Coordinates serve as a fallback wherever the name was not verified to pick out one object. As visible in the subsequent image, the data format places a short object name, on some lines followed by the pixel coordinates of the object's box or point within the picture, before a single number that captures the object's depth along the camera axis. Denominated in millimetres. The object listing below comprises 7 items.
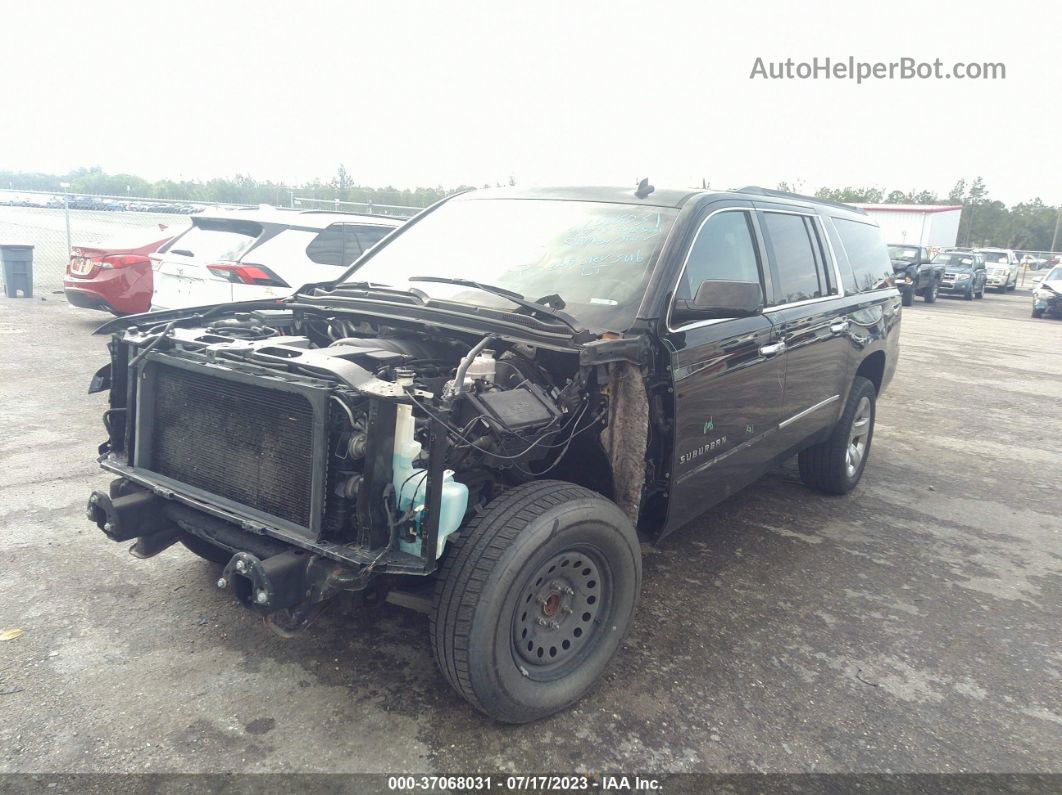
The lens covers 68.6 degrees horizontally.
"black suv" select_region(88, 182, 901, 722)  2623
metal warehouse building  37094
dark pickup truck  23750
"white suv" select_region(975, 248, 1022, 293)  31891
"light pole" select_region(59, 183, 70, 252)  14798
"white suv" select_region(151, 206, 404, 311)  7371
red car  9688
